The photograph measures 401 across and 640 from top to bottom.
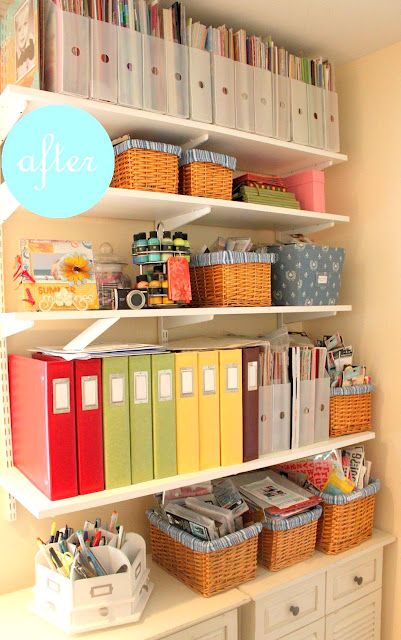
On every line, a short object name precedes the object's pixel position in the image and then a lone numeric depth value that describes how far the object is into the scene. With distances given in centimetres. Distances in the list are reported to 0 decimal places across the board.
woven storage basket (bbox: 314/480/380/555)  193
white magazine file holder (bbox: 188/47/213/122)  168
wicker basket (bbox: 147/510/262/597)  164
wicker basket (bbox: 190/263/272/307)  178
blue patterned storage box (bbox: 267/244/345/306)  195
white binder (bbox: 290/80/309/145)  194
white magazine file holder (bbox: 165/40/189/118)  163
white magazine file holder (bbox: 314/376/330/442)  197
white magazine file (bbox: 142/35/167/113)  159
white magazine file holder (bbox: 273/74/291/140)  189
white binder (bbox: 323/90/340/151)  203
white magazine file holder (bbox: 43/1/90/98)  144
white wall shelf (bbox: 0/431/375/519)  141
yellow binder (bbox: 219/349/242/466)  171
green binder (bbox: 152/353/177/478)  160
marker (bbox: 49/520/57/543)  161
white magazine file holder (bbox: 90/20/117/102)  149
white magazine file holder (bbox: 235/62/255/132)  179
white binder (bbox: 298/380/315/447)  193
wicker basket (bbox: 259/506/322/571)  180
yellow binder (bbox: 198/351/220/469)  168
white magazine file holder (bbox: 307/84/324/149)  199
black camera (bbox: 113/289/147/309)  160
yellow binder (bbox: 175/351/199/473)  164
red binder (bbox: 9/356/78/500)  142
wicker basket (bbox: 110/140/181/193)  159
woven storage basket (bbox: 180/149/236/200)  171
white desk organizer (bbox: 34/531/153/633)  145
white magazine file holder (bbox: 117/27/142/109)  154
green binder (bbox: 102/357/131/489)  152
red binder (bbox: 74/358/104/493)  147
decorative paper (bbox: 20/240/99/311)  143
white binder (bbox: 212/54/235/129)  173
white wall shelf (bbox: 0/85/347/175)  142
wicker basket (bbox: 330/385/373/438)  202
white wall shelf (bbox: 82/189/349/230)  160
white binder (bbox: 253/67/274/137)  184
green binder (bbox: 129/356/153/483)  156
